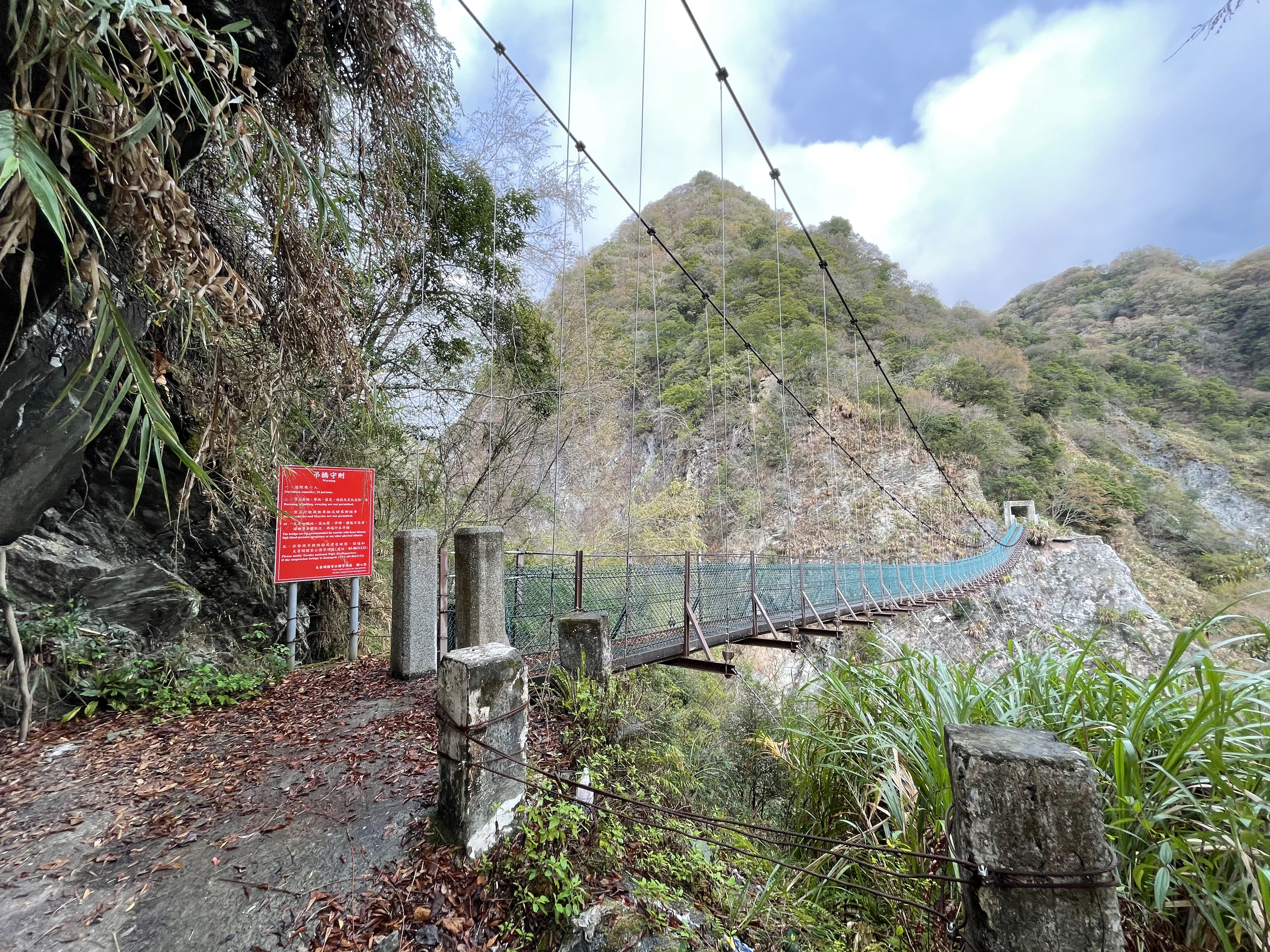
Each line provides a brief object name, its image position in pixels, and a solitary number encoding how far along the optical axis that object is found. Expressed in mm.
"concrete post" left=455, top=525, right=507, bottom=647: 3197
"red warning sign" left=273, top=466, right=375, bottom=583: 3508
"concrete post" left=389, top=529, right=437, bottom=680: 3568
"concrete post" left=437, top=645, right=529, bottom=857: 1653
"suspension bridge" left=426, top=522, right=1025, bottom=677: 4246
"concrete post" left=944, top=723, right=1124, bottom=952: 846
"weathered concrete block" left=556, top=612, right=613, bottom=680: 2971
